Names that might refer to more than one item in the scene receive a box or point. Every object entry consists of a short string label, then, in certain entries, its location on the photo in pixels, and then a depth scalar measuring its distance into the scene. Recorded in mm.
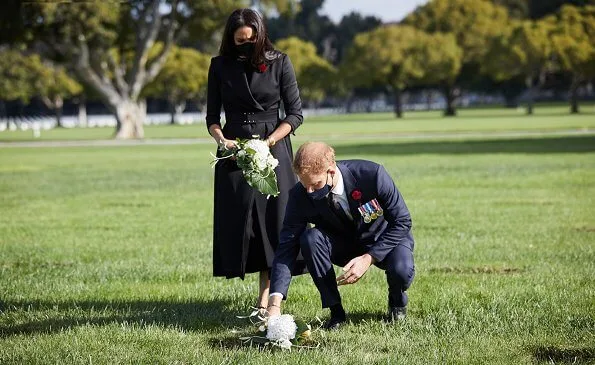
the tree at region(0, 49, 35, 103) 78969
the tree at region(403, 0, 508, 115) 87000
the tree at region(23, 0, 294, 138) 42688
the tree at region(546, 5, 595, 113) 73562
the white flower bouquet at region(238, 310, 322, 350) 5277
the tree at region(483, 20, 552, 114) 75000
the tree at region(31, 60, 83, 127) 82750
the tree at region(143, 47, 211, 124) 86625
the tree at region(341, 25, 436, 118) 82438
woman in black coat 6230
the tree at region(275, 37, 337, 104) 94625
